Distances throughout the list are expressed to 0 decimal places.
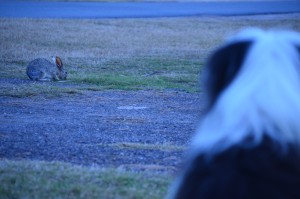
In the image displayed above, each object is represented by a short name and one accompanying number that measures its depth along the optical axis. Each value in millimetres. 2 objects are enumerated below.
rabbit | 29578
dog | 4801
